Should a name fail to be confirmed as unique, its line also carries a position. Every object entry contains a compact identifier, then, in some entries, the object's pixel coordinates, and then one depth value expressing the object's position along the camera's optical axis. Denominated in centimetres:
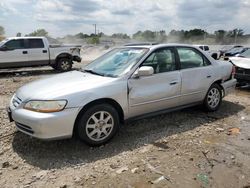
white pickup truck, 884
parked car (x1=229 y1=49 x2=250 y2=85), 586
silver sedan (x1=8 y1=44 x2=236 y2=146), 270
